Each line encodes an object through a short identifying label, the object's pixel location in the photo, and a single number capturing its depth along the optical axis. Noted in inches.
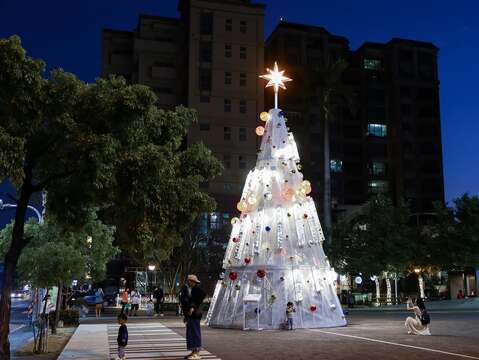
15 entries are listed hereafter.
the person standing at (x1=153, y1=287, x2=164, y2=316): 1470.2
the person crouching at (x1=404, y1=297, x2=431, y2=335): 784.3
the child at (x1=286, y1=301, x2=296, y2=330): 882.8
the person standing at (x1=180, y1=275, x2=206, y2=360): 557.0
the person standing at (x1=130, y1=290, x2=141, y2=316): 1478.8
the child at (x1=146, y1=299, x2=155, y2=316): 1476.4
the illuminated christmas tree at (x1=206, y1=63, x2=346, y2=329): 922.7
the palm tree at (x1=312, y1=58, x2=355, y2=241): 1994.3
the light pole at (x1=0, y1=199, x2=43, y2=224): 1259.1
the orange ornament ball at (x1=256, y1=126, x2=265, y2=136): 1053.0
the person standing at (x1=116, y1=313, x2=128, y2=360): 532.2
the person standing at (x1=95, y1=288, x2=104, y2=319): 1434.5
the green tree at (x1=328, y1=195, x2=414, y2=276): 1785.2
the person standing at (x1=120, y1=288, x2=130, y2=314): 1242.1
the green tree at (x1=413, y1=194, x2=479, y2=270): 1679.4
